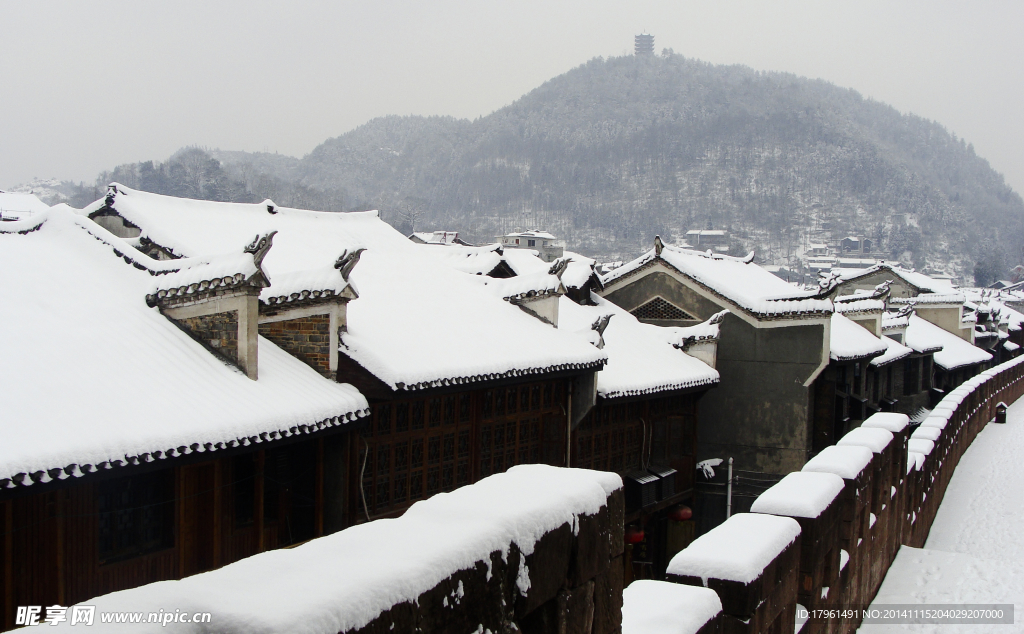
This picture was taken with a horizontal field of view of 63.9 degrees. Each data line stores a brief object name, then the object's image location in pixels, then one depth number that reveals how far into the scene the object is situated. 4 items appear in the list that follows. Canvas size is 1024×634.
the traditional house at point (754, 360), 20.42
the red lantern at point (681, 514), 18.47
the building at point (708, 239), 152.38
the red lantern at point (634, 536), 16.83
